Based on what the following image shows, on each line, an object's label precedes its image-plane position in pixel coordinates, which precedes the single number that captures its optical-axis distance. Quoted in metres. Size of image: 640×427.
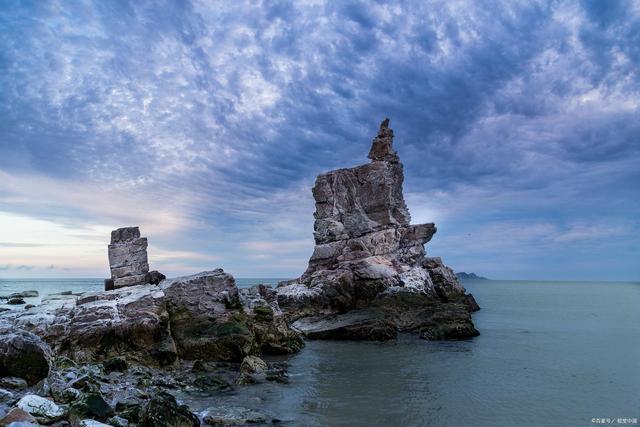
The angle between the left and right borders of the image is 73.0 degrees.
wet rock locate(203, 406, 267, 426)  12.25
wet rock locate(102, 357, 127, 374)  16.34
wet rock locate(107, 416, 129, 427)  10.27
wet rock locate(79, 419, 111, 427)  9.64
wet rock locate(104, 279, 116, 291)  23.44
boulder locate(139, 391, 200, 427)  10.59
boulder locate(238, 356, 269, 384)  17.38
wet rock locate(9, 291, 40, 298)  73.31
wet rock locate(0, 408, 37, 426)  8.87
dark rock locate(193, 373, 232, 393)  15.95
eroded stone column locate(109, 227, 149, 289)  23.45
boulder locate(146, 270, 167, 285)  23.72
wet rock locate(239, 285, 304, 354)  23.64
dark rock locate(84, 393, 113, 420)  10.53
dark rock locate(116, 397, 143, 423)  10.84
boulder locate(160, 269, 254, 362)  20.34
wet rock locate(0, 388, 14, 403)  10.86
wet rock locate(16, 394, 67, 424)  10.06
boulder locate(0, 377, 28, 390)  12.15
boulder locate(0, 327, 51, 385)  12.80
